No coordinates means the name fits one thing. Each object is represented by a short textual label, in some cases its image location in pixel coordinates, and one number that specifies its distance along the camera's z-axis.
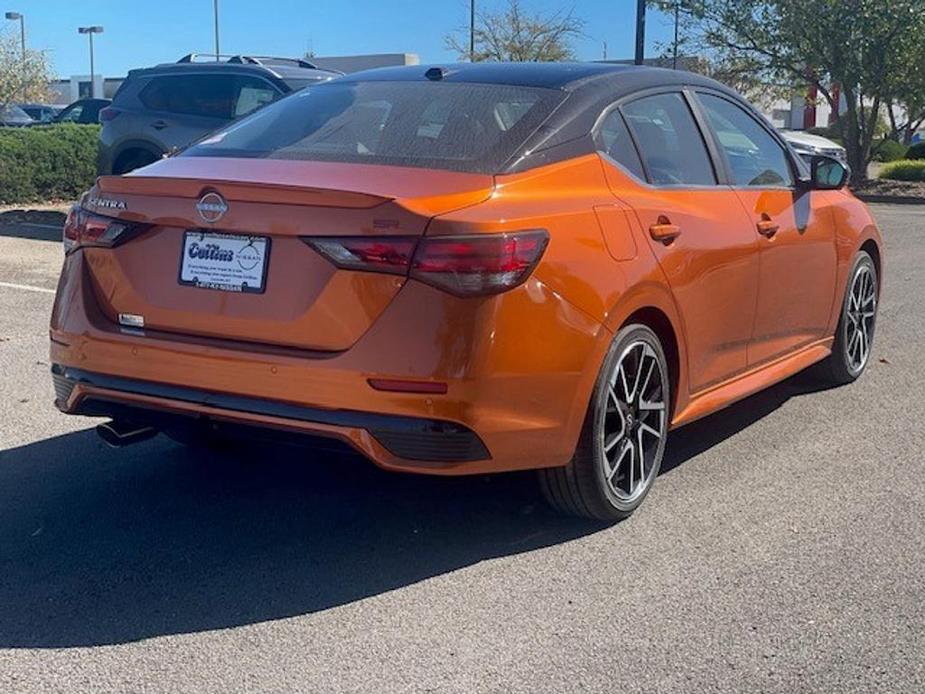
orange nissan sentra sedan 3.73
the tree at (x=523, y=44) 34.31
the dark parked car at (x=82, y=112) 24.65
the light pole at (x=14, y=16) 62.62
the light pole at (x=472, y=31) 34.90
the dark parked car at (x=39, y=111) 40.15
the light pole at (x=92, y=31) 70.14
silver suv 12.78
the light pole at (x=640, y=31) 22.34
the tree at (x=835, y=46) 23.95
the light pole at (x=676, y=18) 26.53
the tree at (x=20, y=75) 43.88
